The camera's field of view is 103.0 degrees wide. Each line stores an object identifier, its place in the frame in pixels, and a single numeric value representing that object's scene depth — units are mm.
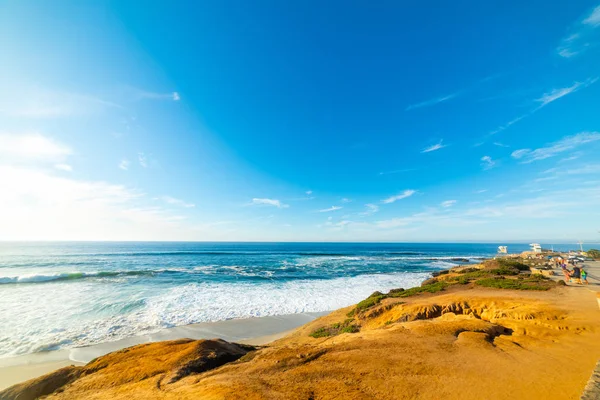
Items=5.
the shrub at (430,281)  21372
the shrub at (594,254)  41050
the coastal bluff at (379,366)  4684
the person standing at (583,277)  17844
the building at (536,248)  58328
